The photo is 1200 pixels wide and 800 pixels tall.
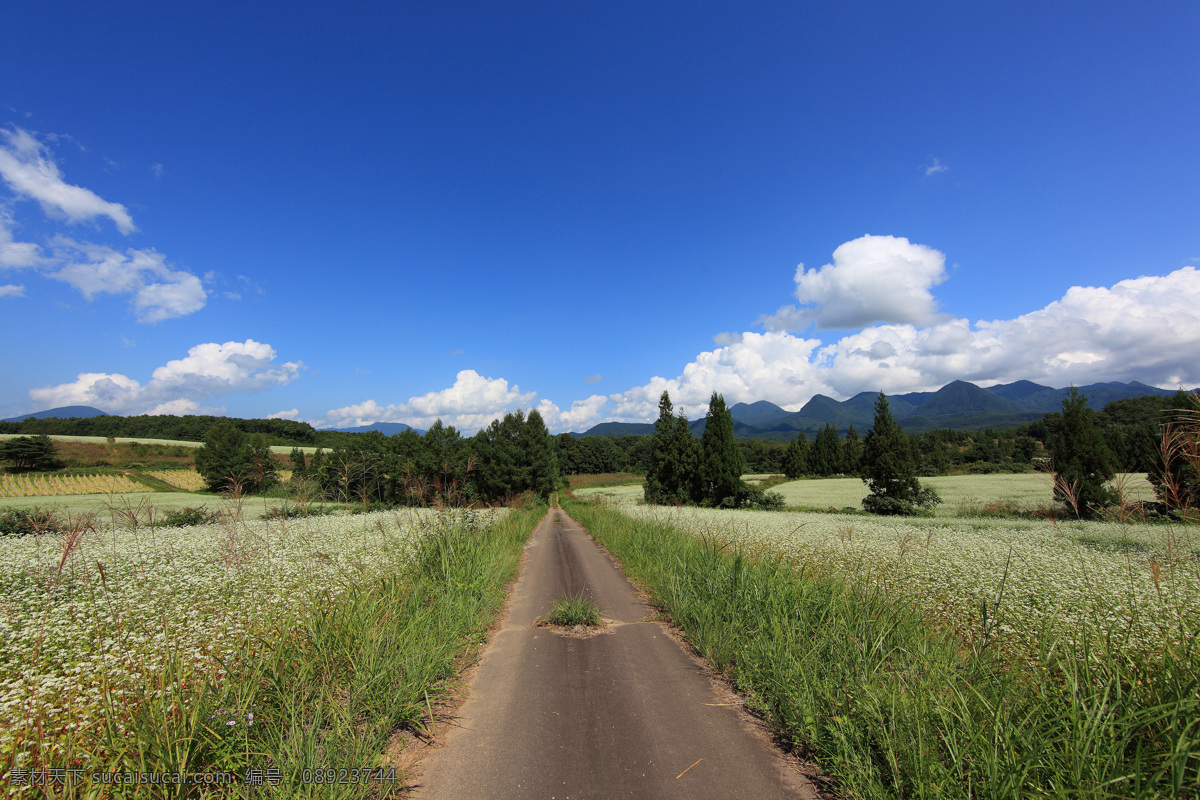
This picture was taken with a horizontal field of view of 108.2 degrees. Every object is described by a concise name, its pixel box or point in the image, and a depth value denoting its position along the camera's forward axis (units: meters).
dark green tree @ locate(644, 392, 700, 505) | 38.44
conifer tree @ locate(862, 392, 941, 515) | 28.09
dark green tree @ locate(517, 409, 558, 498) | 41.84
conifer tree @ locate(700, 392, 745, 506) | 34.56
